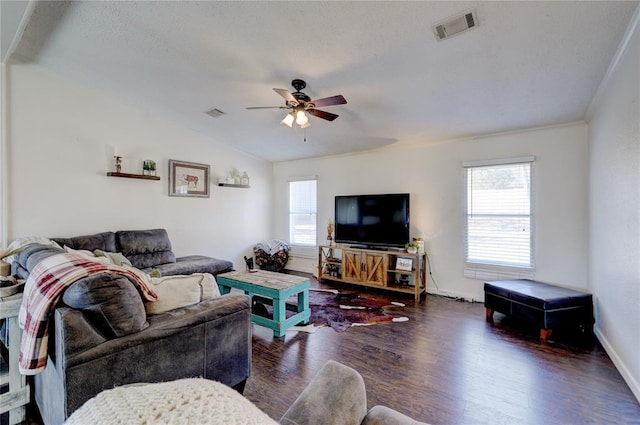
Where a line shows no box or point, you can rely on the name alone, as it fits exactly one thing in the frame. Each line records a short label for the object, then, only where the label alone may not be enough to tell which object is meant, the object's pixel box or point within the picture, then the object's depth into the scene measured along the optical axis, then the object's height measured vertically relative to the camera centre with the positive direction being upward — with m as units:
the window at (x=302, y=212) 5.84 +0.02
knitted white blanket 0.47 -0.34
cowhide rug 3.25 -1.26
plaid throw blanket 1.37 -0.42
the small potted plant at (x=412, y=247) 4.31 -0.51
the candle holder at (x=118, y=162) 4.06 +0.71
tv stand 4.27 -0.88
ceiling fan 2.67 +1.08
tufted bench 2.84 -0.95
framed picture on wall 4.73 +0.58
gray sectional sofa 1.30 -0.70
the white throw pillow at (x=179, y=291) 1.71 -0.51
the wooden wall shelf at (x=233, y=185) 5.37 +0.54
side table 1.73 -1.03
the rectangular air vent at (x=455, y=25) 2.04 +1.42
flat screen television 4.47 -0.10
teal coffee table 2.88 -0.82
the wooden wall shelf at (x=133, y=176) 4.02 +0.53
